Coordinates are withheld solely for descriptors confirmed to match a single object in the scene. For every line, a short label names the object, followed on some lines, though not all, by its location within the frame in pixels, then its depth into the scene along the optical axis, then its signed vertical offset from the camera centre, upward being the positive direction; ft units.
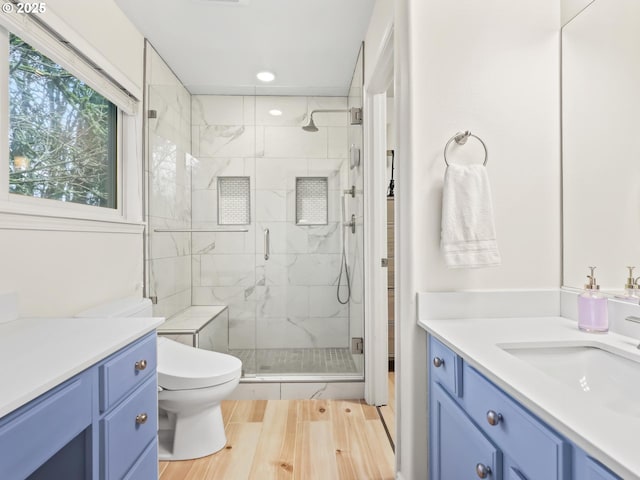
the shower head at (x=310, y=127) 9.52 +2.92
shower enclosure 9.21 +0.50
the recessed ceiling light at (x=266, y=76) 9.83 +4.44
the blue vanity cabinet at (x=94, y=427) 2.27 -1.47
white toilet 5.76 -2.51
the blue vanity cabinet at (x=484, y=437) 2.10 -1.47
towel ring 4.58 +1.26
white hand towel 4.40 +0.23
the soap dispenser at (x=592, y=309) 3.81 -0.75
